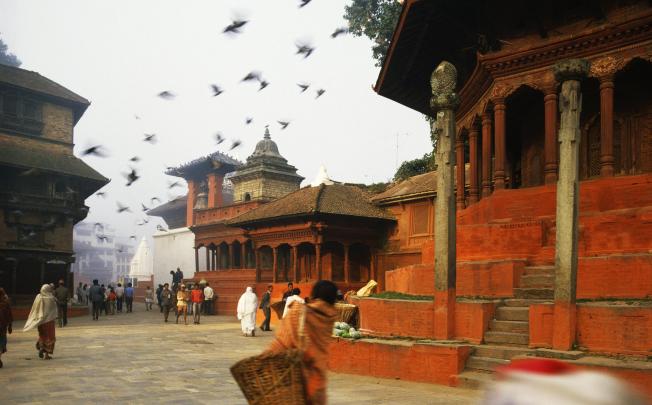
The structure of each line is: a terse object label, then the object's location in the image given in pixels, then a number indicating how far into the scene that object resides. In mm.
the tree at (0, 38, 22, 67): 88375
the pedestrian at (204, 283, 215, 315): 31962
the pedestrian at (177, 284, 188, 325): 25480
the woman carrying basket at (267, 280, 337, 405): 4648
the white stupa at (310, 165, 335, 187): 36109
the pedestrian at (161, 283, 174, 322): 26328
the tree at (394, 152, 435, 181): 35125
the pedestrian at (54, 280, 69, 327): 22953
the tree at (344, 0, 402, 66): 30547
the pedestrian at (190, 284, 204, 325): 25188
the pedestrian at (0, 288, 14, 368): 12375
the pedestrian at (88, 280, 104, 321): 27719
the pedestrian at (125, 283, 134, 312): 35219
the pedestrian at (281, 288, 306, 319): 14572
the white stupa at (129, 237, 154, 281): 64188
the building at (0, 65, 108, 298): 30688
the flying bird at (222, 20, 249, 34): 11368
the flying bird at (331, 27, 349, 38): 14406
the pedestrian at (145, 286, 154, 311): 37500
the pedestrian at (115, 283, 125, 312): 35156
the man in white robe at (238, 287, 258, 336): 19688
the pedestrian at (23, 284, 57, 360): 12984
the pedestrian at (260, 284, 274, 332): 22531
